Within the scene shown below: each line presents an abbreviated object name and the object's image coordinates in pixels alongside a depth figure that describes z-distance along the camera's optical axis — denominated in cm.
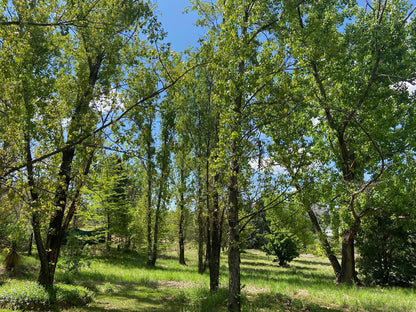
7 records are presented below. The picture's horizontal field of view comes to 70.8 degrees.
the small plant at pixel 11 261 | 1205
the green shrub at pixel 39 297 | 703
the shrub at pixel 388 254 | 1445
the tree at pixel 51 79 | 471
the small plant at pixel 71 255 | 1128
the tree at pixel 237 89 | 646
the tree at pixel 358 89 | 1091
